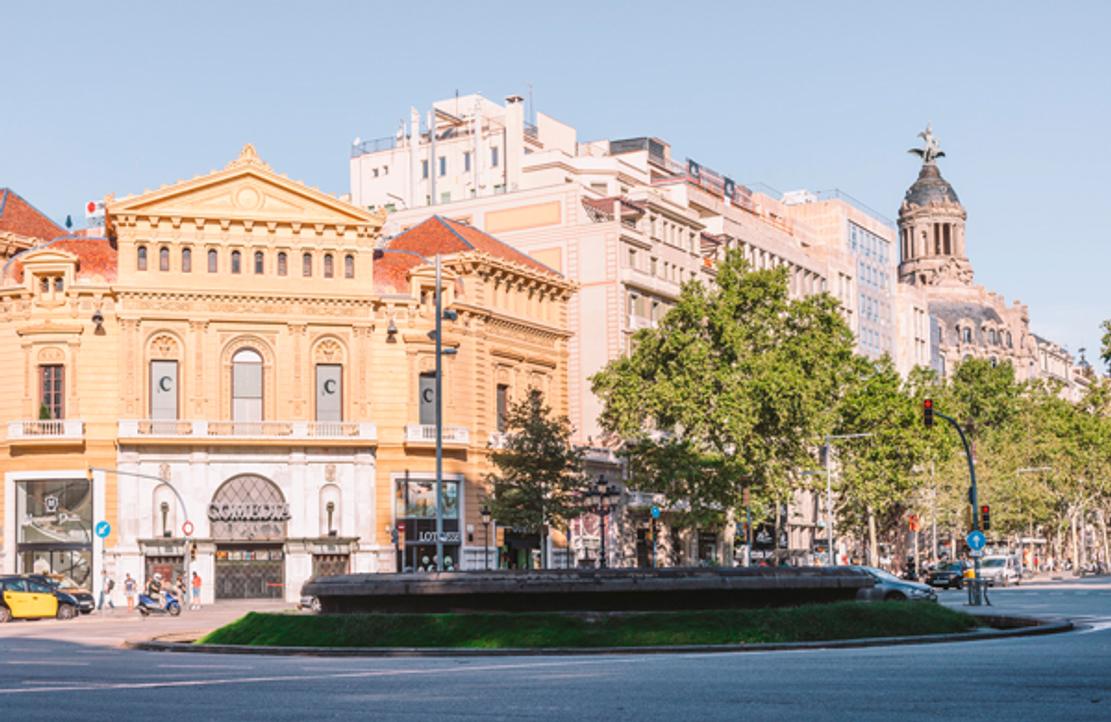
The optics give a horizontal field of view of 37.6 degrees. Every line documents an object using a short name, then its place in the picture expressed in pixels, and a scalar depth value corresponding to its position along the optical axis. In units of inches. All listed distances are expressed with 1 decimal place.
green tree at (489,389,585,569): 2763.3
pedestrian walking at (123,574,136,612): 2566.4
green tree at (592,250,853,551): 3078.2
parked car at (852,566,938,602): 1894.7
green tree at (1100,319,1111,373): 2400.3
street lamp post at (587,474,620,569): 2585.6
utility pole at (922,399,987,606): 1993.1
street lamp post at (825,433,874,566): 3452.3
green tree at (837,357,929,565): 3725.4
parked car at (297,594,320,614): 1692.1
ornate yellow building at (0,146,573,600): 2778.1
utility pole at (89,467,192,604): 2578.7
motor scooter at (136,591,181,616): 2197.3
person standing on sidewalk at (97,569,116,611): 2687.0
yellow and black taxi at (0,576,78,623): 2082.9
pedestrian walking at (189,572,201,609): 2650.1
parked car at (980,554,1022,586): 3361.2
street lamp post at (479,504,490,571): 2719.0
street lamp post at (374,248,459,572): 2180.1
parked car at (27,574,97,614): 2260.1
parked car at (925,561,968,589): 3208.7
